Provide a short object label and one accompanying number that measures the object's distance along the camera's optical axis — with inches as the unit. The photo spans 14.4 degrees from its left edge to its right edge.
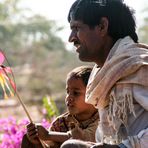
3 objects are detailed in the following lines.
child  162.7
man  127.5
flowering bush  251.9
